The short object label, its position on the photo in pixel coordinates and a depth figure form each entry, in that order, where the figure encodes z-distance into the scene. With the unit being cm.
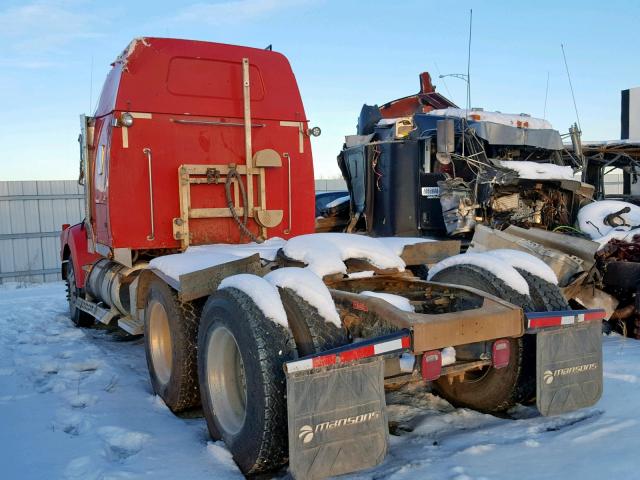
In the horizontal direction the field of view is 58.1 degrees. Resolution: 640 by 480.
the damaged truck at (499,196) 620
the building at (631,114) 1448
